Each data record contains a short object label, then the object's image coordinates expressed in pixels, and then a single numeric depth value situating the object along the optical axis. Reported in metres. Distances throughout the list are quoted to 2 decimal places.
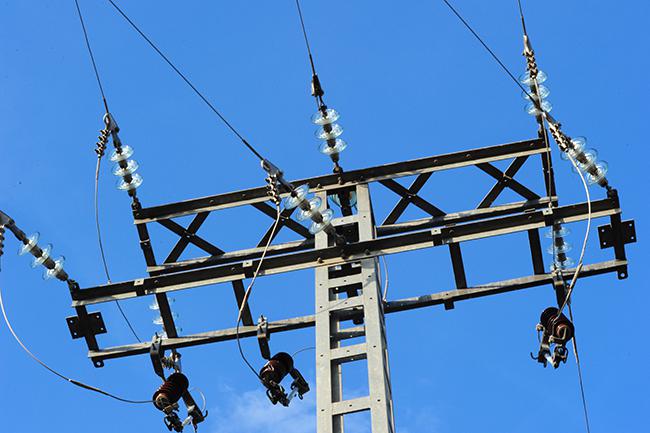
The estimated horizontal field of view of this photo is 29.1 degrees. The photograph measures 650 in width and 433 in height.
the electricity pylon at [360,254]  10.12
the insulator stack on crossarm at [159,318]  11.30
